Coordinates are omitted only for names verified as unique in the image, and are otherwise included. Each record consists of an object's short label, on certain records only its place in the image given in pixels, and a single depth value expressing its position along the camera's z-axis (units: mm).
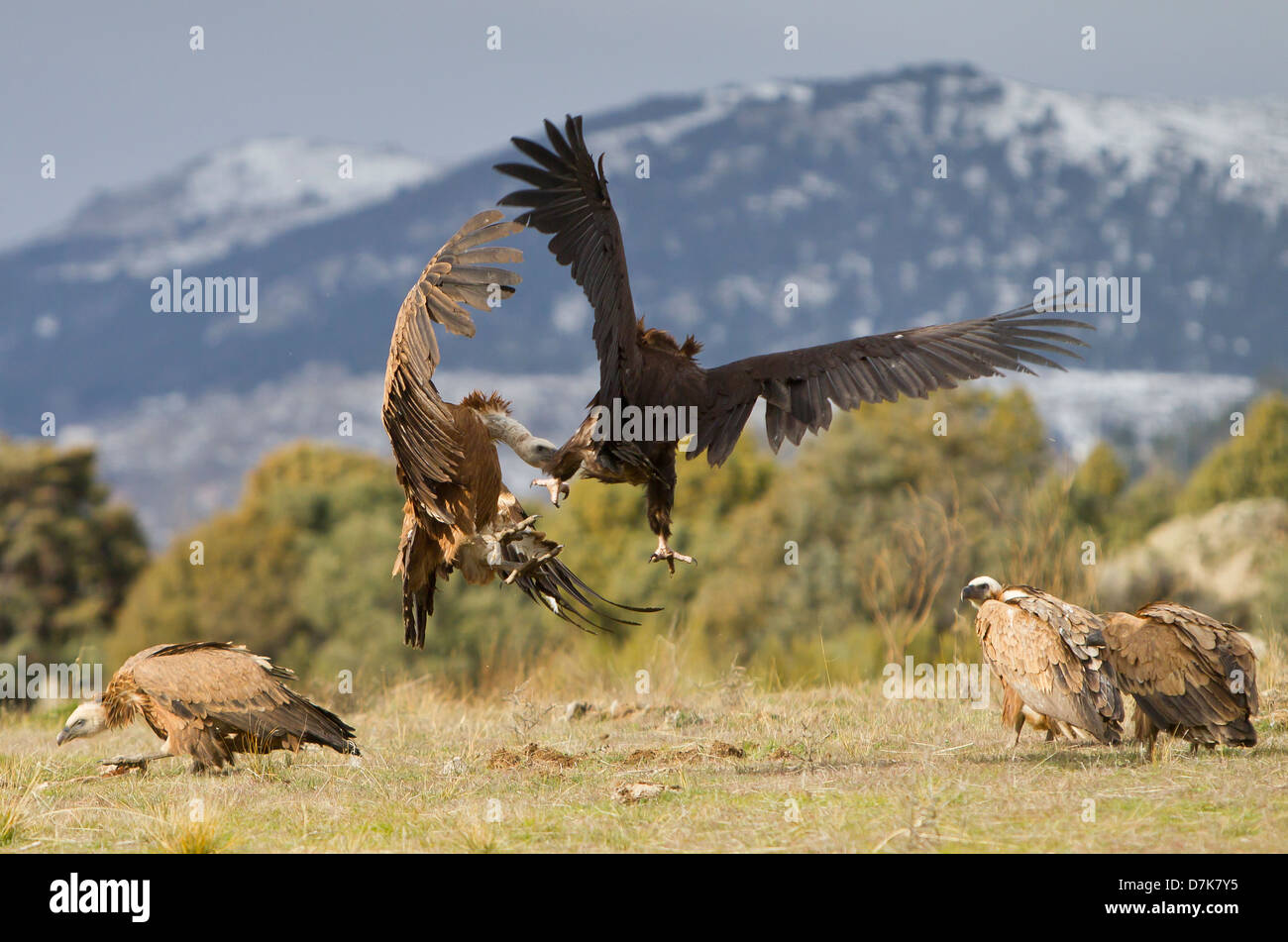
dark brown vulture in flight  13000
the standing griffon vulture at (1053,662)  13445
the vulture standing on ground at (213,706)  14227
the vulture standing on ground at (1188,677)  13250
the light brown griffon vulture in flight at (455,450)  13320
